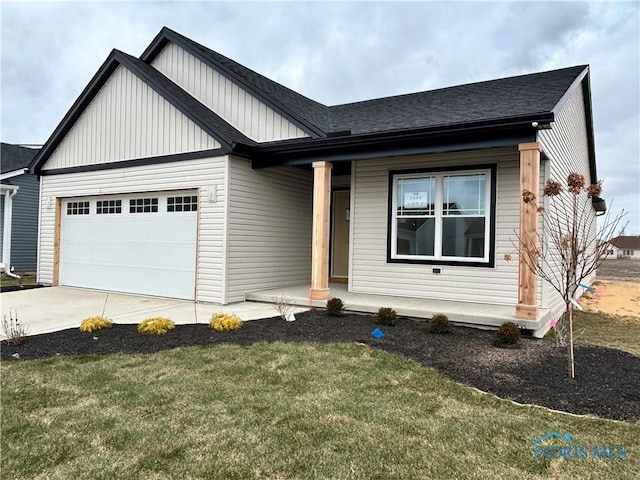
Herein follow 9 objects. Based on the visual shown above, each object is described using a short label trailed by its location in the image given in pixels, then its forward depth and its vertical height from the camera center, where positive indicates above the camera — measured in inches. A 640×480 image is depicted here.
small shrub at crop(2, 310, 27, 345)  217.6 -46.8
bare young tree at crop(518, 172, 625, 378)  173.0 +11.1
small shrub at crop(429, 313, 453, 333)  237.3 -39.2
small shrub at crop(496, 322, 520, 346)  215.2 -39.8
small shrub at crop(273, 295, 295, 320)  288.1 -39.9
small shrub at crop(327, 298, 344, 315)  283.3 -36.3
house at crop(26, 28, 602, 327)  296.8 +56.8
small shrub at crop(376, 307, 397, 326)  257.3 -38.3
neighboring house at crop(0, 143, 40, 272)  581.3 +38.6
